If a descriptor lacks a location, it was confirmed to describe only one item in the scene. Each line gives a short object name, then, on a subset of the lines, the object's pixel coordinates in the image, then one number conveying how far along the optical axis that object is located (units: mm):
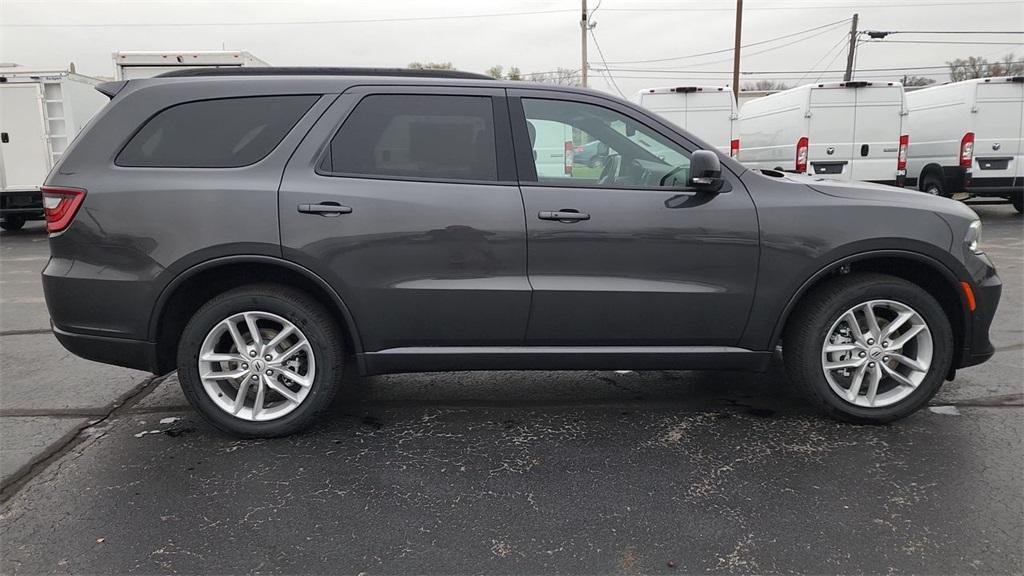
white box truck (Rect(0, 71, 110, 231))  12984
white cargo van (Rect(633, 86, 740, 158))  13047
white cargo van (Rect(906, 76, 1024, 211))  12609
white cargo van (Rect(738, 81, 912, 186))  12812
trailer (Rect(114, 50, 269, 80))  12102
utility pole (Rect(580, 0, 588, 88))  31978
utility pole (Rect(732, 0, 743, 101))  25984
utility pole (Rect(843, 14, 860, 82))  38781
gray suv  3412
